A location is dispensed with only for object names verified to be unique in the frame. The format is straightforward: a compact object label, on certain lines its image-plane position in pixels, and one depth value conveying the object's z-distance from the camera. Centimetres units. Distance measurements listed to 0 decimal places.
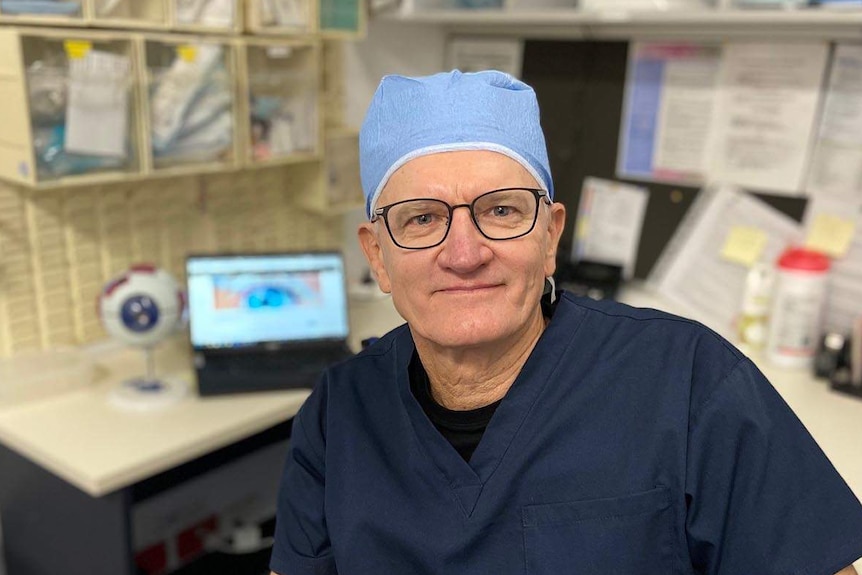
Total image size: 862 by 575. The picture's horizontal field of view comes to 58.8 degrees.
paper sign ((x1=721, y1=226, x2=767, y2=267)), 199
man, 87
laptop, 173
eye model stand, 162
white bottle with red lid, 177
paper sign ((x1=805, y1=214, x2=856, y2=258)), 184
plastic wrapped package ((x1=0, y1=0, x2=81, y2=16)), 146
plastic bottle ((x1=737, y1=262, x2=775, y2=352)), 188
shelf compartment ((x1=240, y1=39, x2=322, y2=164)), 188
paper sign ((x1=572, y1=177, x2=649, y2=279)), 221
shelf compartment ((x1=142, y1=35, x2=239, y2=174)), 168
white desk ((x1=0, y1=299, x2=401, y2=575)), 141
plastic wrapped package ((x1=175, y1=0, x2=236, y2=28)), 172
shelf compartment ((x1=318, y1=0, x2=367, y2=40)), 195
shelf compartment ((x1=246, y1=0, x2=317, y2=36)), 181
